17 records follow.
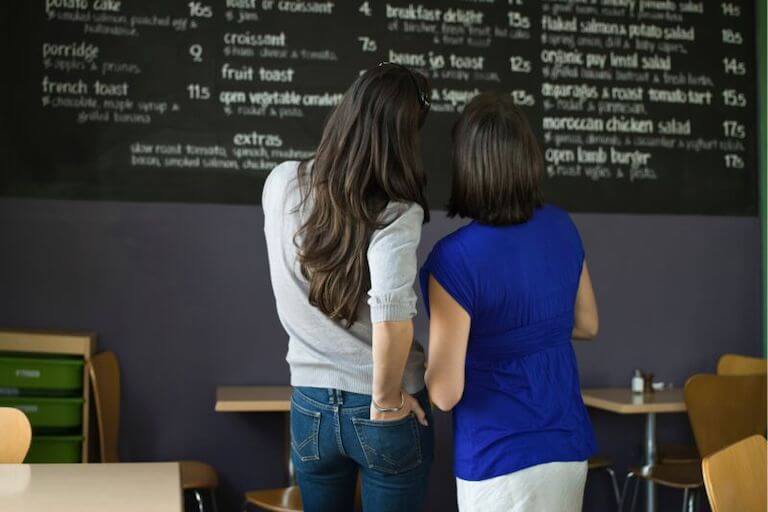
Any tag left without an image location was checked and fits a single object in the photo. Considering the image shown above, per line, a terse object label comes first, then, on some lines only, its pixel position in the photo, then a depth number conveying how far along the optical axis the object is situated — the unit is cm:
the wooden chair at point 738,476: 168
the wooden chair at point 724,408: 344
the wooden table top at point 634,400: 362
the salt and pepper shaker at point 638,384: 400
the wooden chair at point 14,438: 231
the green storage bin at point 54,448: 343
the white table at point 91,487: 170
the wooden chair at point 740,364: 406
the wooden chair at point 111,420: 345
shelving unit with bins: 343
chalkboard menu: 379
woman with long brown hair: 188
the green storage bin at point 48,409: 342
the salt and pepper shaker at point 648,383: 402
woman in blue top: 181
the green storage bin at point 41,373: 342
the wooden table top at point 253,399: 343
